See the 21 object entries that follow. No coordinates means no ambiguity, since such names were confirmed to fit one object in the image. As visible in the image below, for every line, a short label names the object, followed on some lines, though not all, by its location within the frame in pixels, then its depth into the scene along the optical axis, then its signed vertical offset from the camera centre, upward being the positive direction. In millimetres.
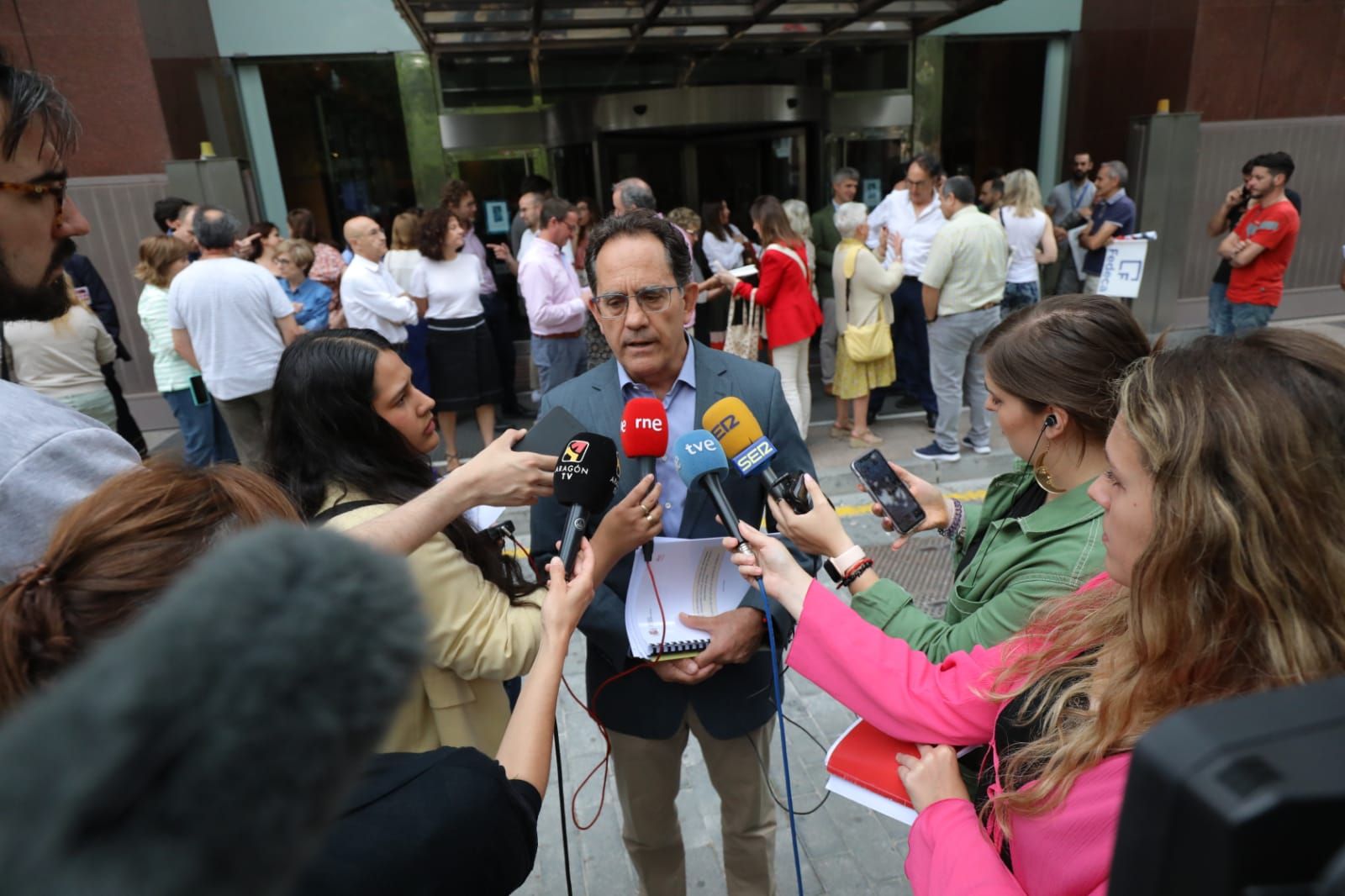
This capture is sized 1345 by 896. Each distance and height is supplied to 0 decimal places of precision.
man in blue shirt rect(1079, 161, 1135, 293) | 7672 -405
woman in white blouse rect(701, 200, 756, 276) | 7648 -443
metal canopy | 7559 +1799
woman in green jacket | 1597 -663
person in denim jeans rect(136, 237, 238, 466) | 5484 -528
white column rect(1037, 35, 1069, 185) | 10289 +828
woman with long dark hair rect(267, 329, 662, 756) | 1775 -650
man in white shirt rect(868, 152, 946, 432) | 6656 -591
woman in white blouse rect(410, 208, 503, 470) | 6141 -855
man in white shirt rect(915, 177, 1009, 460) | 5684 -786
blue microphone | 1837 -596
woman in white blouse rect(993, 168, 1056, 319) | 6930 -484
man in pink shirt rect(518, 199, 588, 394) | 5891 -633
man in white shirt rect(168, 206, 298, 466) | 4945 -567
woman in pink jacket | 1001 -583
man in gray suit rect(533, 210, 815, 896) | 2125 -863
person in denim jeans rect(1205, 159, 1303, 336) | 7070 -892
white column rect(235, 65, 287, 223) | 8828 +891
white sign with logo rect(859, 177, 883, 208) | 10281 -48
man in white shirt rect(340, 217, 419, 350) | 5668 -480
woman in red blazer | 5863 -693
